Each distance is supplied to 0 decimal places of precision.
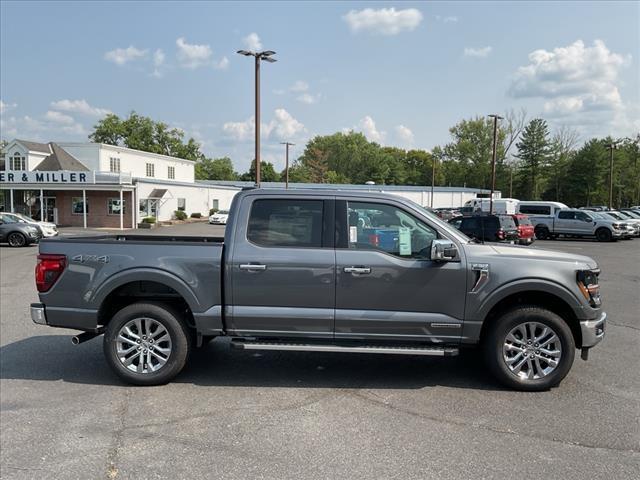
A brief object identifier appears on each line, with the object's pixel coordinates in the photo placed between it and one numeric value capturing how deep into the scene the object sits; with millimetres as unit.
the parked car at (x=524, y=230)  23297
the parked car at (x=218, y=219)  47125
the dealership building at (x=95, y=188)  41531
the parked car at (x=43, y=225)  25281
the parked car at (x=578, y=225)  28844
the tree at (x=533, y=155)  80875
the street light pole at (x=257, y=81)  22744
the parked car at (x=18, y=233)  24312
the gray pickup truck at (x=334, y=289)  4965
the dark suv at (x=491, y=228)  20955
